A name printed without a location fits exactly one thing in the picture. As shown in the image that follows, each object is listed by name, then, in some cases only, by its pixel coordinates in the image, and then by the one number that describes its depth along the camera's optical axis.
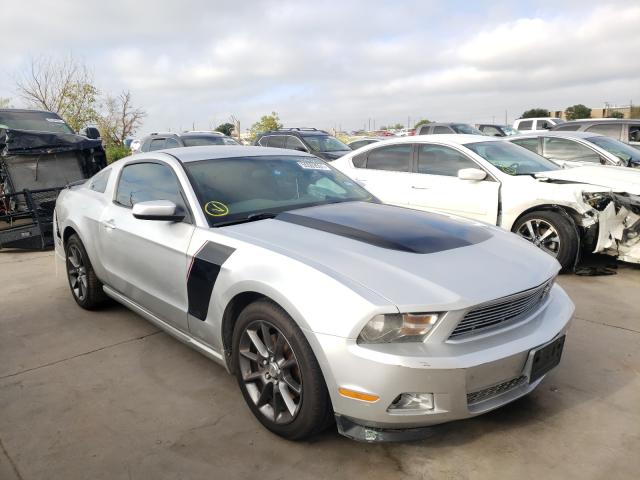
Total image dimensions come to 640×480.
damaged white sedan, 5.44
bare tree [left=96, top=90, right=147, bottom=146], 24.72
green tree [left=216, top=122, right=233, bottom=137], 39.89
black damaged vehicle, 7.32
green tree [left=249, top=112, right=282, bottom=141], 35.97
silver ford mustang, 2.21
